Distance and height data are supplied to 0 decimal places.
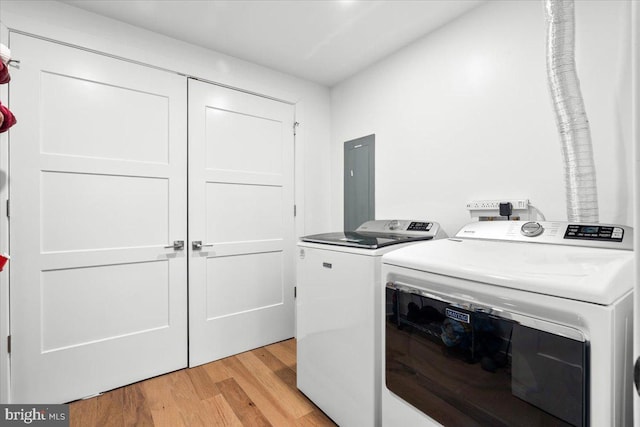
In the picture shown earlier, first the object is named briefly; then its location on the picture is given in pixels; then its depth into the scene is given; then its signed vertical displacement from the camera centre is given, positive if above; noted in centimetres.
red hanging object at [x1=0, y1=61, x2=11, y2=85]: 123 +60
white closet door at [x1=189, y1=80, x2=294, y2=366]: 224 -7
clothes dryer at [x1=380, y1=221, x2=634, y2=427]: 75 -36
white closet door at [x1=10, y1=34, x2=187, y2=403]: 169 -6
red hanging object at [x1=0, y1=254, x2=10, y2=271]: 120 -19
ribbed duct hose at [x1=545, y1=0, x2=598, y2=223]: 125 +41
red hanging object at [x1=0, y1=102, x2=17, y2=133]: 136 +44
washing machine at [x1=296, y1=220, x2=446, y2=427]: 141 -57
